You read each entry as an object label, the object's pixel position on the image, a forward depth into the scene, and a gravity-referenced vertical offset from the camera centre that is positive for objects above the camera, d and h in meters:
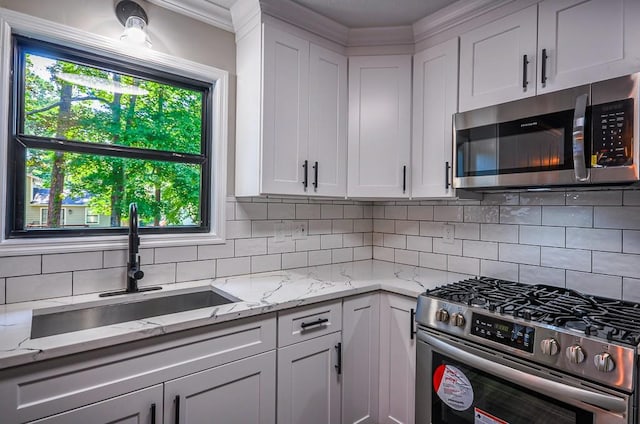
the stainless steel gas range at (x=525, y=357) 1.14 -0.53
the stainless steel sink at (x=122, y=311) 1.43 -0.48
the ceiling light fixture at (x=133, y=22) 1.63 +0.87
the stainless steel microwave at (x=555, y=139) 1.35 +0.32
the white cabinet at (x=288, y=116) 1.91 +0.54
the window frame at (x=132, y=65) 1.47 +0.48
